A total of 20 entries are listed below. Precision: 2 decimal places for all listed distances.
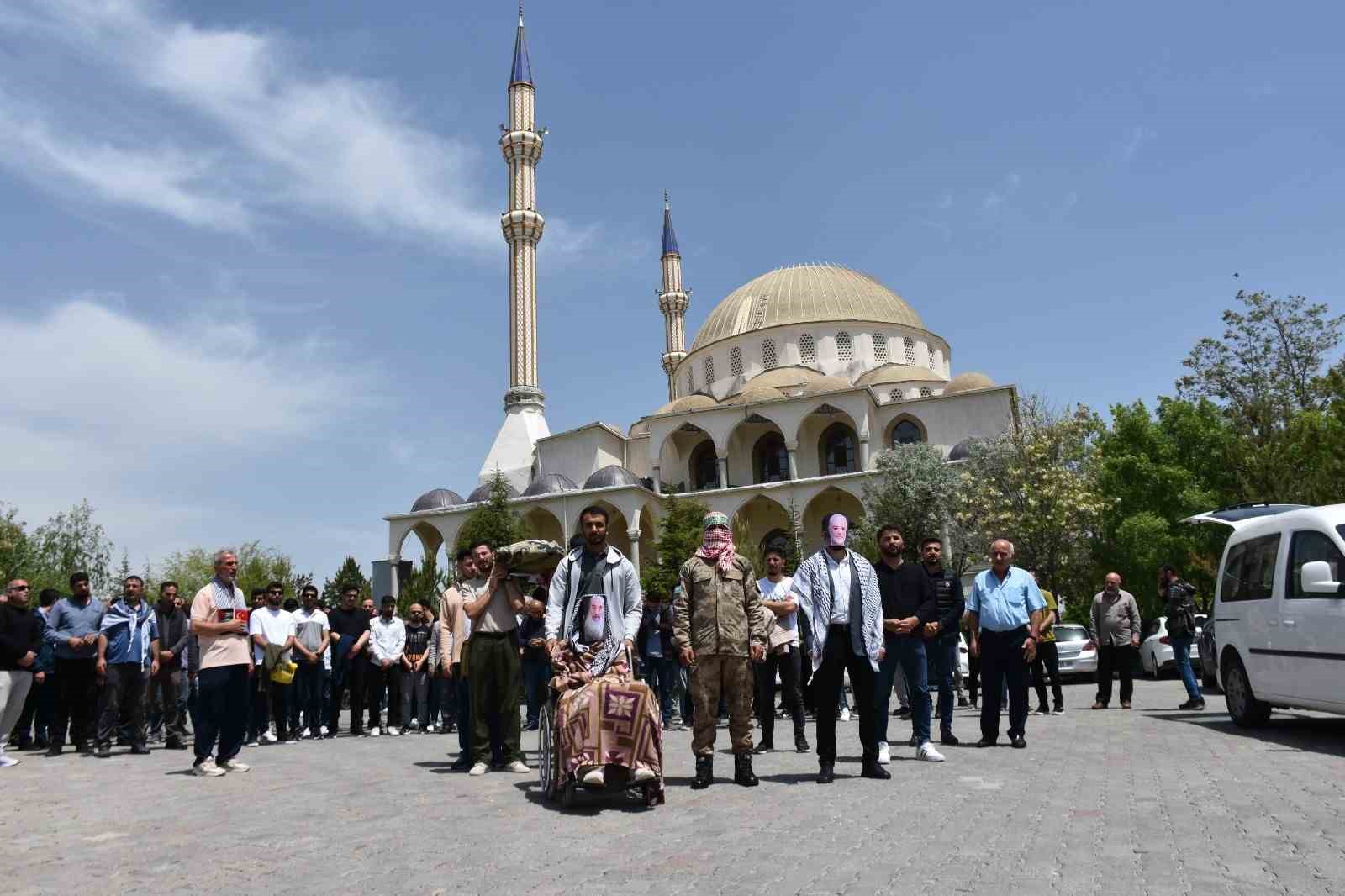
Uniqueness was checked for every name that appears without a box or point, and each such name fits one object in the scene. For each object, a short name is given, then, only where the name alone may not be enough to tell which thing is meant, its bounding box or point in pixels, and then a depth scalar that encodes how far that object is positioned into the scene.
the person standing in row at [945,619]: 7.91
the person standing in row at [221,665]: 6.80
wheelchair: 5.18
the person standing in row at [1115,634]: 10.64
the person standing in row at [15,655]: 8.19
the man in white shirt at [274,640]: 9.58
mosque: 37.91
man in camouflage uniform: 5.76
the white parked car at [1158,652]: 17.22
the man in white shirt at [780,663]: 8.13
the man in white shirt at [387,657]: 10.59
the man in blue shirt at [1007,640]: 7.46
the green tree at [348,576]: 34.22
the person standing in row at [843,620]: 6.11
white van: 6.60
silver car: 16.50
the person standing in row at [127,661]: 8.93
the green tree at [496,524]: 31.89
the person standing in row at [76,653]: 9.06
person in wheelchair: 5.19
